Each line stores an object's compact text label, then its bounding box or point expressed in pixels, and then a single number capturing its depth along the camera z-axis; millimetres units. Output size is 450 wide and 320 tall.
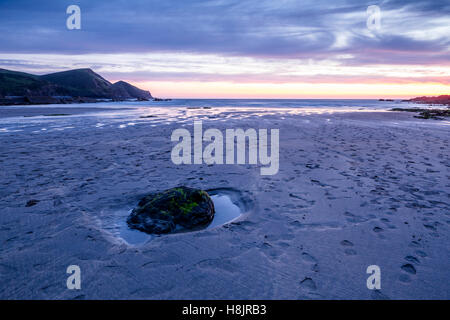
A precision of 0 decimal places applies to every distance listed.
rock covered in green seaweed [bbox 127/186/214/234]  4359
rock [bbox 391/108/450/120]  26816
